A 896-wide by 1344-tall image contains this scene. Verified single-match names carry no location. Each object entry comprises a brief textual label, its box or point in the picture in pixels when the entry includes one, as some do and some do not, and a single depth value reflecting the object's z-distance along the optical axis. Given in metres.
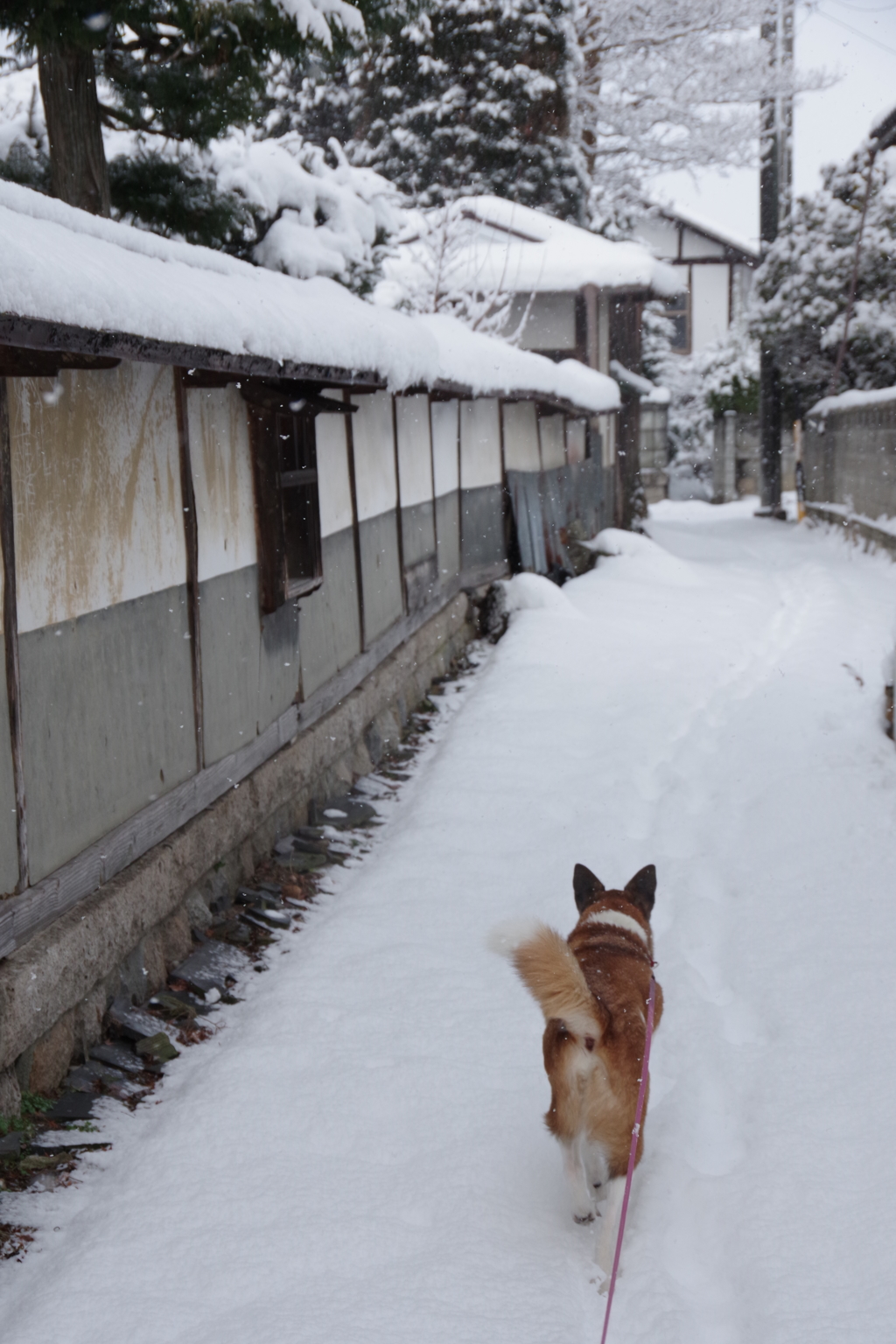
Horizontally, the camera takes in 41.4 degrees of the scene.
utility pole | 26.41
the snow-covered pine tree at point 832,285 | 23.69
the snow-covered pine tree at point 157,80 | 6.72
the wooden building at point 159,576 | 3.88
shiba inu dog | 3.09
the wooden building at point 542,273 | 19.66
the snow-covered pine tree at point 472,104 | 25.61
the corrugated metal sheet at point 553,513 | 15.68
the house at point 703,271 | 40.25
